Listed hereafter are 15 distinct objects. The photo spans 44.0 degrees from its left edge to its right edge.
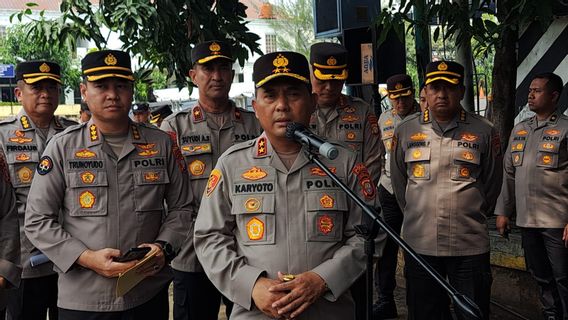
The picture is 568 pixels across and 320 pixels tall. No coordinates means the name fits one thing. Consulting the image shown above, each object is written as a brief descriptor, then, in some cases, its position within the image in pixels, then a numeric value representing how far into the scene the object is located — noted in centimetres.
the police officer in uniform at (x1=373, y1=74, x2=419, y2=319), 605
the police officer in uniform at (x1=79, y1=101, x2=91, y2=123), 939
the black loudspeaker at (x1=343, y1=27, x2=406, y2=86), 770
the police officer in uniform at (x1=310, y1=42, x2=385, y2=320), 516
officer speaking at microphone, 273
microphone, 234
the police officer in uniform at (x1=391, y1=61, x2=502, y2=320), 438
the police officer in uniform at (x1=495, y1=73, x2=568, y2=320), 519
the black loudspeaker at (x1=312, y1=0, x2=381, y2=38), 835
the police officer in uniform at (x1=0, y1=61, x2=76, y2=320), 436
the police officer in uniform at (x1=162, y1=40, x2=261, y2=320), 431
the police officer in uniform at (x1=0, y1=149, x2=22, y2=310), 314
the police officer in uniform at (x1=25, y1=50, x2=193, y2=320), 324
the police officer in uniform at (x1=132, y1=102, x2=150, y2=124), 941
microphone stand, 211
